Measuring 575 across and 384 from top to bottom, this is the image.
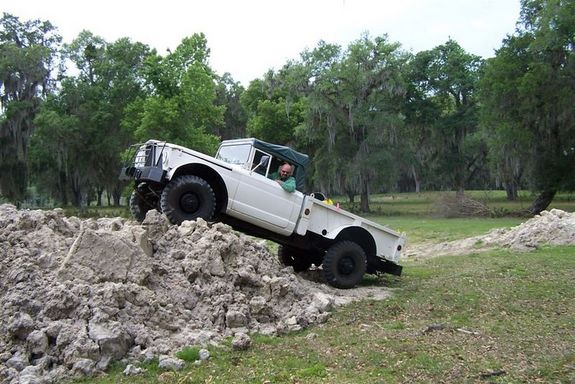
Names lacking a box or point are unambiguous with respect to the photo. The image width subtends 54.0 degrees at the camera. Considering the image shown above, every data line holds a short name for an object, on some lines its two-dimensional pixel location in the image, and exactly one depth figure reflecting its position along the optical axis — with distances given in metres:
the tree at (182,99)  34.38
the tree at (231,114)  57.62
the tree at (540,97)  32.22
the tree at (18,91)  45.56
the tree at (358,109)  41.41
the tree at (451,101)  49.41
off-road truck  9.88
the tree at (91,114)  47.00
